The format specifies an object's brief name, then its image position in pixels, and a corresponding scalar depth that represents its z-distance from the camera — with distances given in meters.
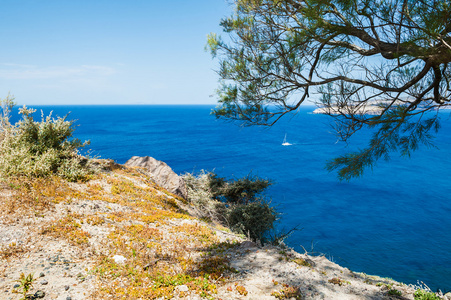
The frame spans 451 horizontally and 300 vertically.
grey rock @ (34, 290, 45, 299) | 3.84
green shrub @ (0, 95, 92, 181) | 8.10
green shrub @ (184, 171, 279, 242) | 12.54
